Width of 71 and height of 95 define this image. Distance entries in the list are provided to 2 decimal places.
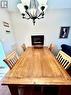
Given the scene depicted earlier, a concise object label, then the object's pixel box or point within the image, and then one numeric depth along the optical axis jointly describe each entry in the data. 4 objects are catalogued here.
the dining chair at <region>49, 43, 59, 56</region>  2.55
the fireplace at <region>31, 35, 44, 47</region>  2.34
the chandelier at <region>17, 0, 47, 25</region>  1.12
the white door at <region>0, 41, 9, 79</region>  1.80
